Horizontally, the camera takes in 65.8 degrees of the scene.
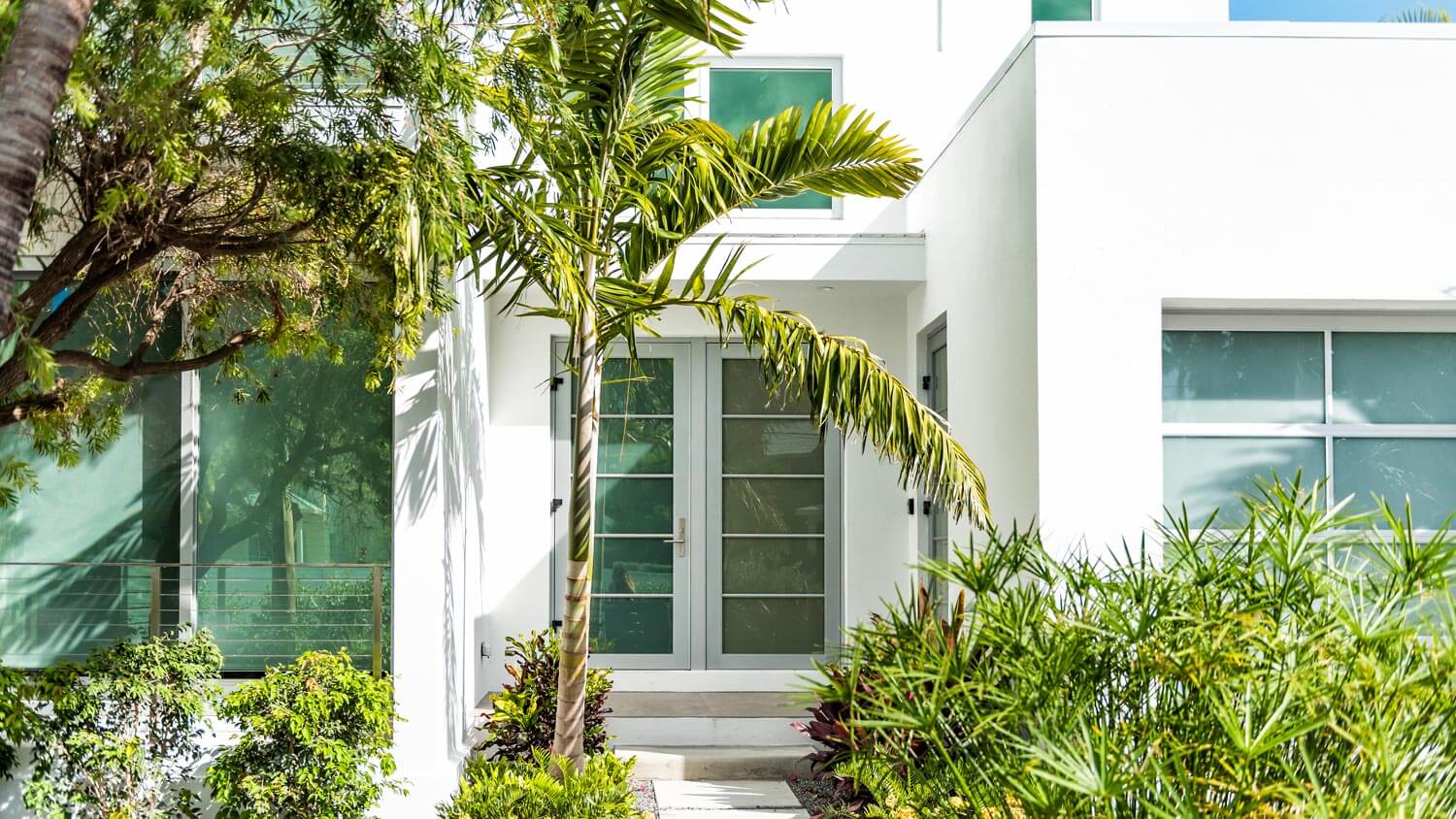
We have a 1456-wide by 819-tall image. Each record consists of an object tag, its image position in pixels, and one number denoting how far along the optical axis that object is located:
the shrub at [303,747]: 5.52
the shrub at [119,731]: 5.60
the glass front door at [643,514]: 9.09
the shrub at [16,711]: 5.49
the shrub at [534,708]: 6.74
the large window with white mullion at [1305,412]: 6.03
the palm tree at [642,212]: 5.36
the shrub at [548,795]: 5.55
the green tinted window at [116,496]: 6.86
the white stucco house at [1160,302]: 5.81
